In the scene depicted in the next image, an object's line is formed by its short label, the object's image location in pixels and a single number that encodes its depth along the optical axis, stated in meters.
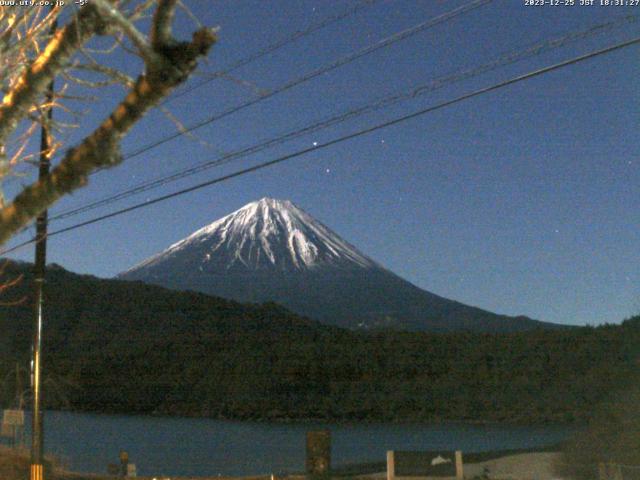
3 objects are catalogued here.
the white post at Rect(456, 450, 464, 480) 19.89
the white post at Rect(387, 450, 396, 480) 19.67
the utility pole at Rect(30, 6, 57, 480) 17.56
